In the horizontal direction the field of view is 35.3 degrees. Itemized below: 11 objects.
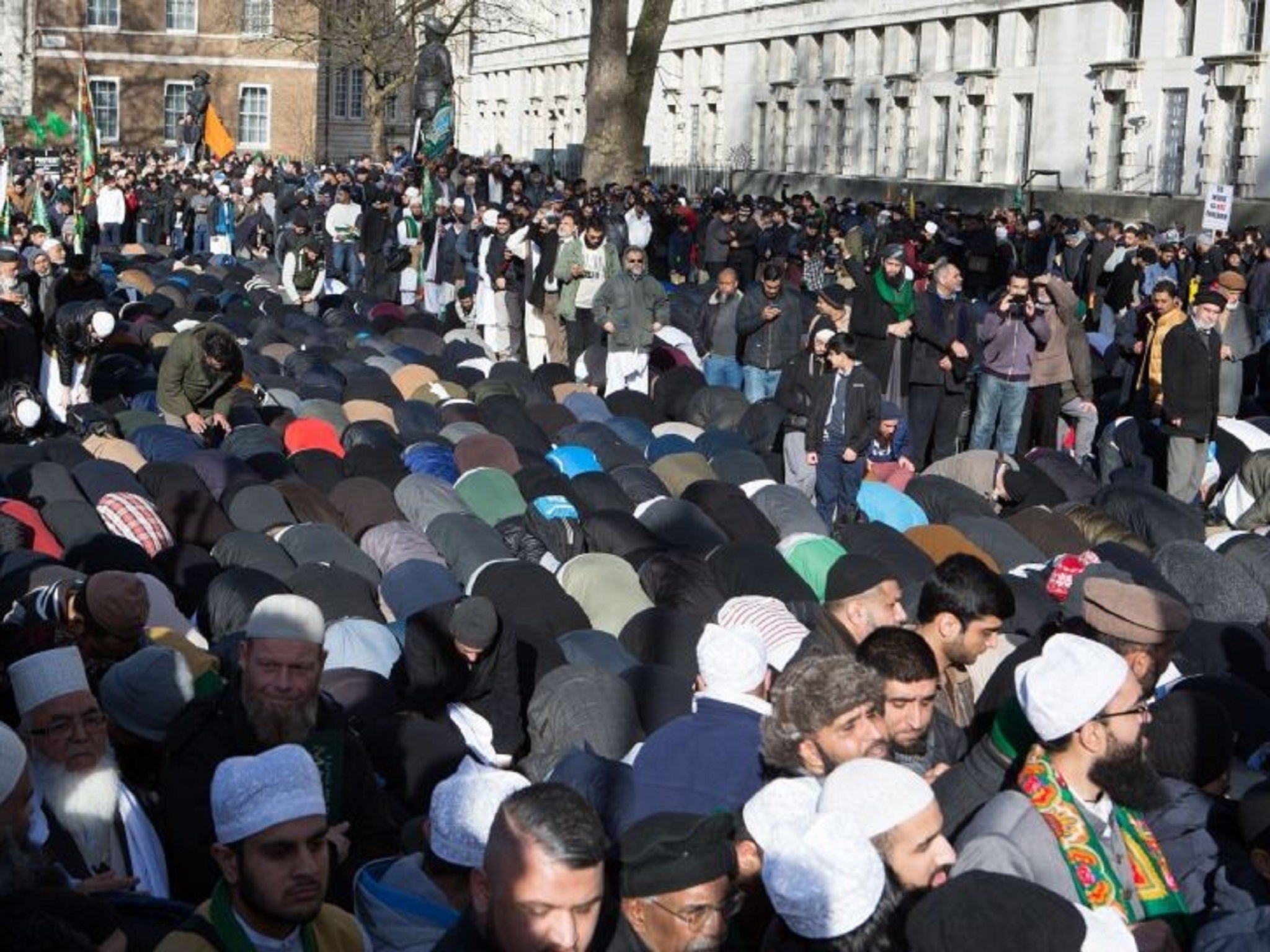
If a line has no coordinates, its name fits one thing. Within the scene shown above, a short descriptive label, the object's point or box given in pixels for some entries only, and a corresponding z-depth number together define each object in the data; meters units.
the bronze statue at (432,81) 33.25
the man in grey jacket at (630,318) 17.78
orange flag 40.47
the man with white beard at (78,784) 5.68
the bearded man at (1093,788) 5.20
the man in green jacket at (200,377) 12.73
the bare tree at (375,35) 55.62
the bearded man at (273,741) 5.84
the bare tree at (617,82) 30.94
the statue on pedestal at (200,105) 51.69
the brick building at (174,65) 65.81
